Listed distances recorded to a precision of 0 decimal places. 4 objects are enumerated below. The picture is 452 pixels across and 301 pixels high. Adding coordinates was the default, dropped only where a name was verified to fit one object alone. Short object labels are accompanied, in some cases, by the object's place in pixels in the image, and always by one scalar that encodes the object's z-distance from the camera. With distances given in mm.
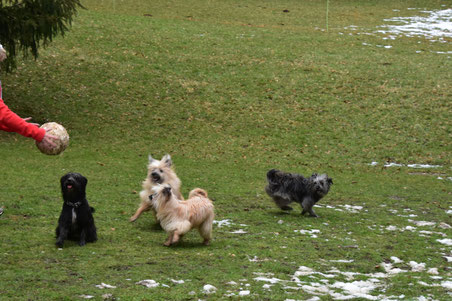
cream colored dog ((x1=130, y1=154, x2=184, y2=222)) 20391
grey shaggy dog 23891
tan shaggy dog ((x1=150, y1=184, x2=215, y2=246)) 17656
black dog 16908
